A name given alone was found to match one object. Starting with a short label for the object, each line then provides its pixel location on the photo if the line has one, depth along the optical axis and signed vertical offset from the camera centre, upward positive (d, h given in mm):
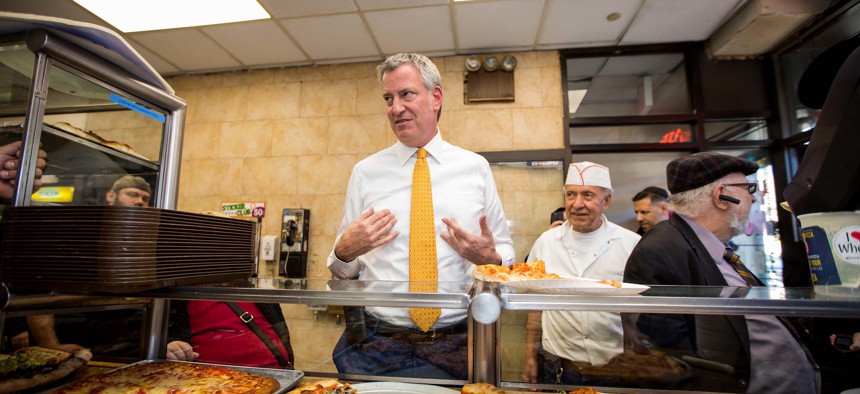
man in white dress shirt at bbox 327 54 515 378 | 1399 +230
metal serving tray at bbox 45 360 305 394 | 1048 -360
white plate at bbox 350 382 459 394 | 971 -357
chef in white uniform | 2740 +111
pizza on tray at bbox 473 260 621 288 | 1040 -62
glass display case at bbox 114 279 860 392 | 801 -113
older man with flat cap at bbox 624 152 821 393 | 1021 -76
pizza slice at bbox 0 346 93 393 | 1004 -341
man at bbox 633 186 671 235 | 3482 +422
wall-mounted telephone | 4148 +61
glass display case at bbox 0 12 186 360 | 881 +441
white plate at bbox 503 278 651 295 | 864 -81
